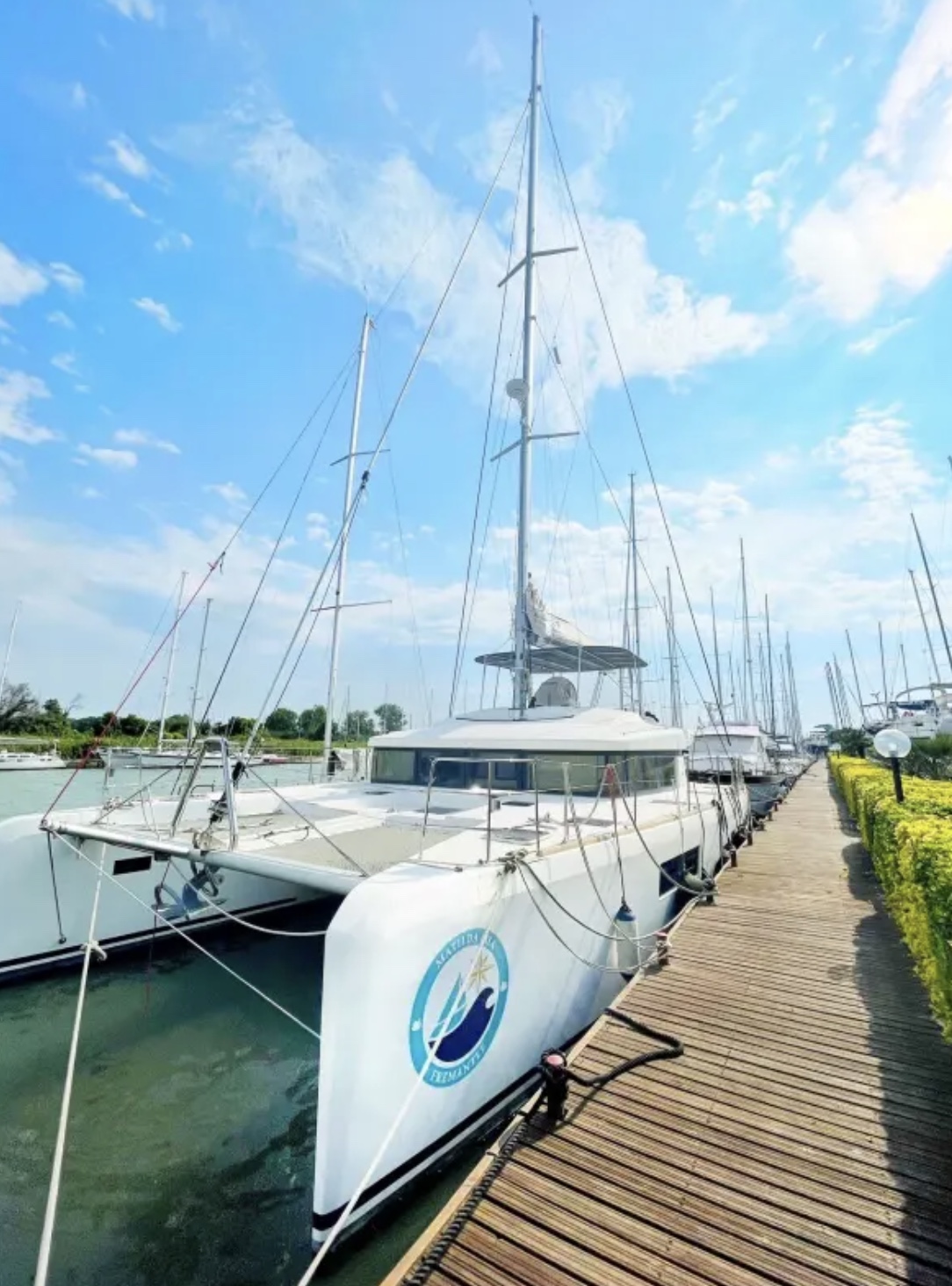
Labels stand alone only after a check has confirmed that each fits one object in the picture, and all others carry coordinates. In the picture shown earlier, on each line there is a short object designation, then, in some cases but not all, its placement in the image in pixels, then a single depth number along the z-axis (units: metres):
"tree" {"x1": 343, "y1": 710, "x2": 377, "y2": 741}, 54.65
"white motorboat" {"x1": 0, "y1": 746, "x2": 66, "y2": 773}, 35.28
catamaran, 3.28
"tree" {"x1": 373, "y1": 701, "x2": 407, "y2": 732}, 39.12
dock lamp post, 7.82
